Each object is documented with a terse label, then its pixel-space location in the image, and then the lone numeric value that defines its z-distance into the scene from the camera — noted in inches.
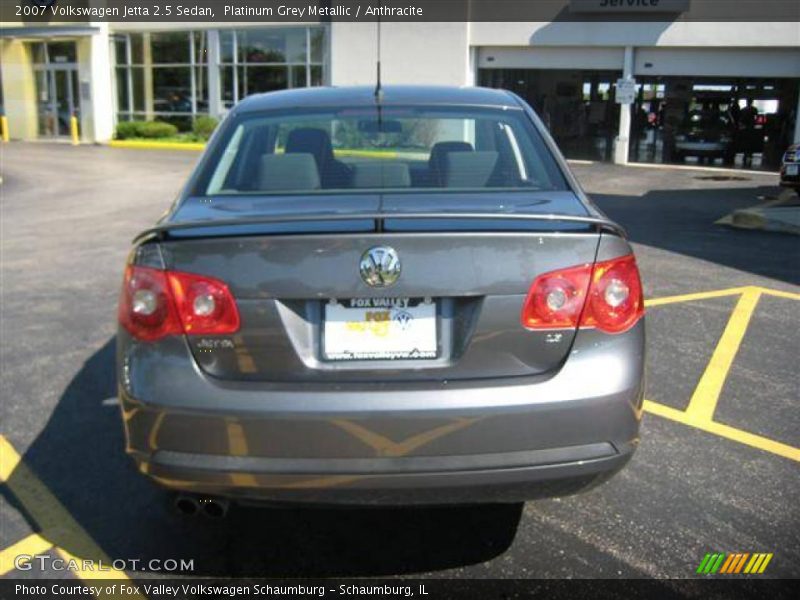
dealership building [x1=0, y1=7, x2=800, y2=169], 848.9
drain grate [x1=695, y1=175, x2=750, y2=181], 778.5
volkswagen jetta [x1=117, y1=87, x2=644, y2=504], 98.0
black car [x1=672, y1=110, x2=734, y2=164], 899.4
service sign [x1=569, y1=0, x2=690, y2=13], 819.4
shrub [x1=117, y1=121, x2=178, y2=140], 1083.3
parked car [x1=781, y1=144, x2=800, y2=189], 533.2
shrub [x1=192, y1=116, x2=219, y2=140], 1059.9
